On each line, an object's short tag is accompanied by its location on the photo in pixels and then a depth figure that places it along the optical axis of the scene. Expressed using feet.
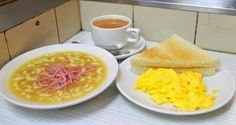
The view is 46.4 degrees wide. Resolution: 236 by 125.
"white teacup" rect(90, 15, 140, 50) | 2.29
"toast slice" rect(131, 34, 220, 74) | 2.05
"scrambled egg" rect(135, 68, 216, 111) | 1.73
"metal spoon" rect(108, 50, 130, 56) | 2.38
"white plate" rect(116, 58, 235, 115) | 1.71
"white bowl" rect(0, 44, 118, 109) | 1.66
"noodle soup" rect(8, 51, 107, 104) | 1.77
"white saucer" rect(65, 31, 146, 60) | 2.38
